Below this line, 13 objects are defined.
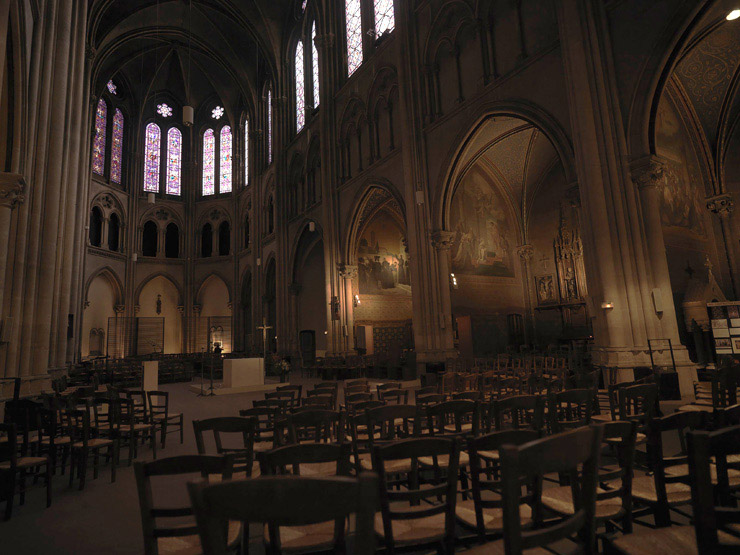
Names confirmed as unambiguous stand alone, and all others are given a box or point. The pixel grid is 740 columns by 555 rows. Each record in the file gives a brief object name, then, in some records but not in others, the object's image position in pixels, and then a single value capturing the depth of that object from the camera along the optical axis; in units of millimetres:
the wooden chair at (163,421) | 6702
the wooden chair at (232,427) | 2957
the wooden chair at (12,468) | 4000
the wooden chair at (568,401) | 3816
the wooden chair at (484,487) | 2346
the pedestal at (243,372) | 14469
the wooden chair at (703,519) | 1571
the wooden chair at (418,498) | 2189
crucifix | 25816
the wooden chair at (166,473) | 1979
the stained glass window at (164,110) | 32750
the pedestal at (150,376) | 10351
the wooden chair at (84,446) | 4872
